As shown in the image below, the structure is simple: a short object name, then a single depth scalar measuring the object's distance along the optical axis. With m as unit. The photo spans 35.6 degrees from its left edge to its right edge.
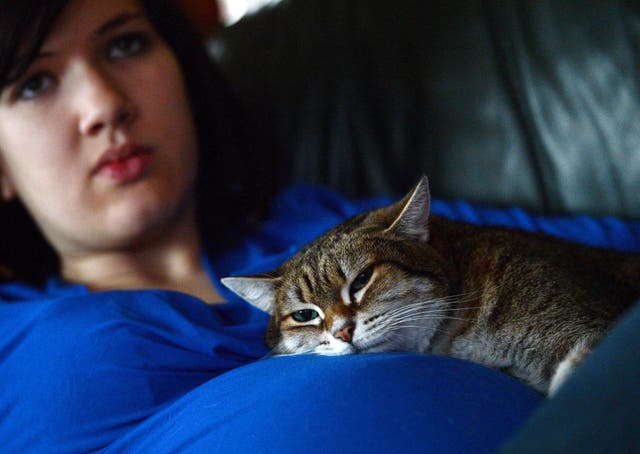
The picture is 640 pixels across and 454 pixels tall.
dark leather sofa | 0.63
